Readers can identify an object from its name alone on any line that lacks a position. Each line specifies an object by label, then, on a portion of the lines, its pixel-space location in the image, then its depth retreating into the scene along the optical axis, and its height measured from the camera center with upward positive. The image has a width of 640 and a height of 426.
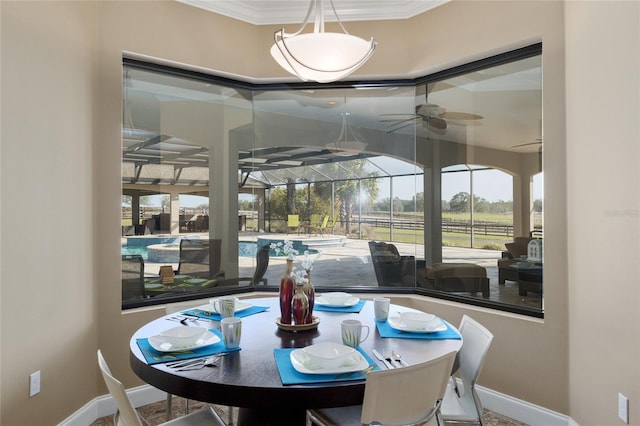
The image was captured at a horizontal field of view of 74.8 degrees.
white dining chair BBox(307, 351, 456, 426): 1.47 -0.66
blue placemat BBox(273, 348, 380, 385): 1.49 -0.59
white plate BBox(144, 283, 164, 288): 3.30 -0.55
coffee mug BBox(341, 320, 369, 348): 1.81 -0.51
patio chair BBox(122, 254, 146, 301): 3.16 -0.47
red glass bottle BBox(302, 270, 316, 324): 2.14 -0.42
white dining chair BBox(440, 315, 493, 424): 2.00 -0.84
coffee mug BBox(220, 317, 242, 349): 1.81 -0.51
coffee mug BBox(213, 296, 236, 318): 2.28 -0.50
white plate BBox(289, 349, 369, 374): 1.56 -0.58
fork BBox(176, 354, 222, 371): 1.61 -0.59
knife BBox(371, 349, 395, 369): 1.66 -0.59
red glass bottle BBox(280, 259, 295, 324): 2.15 -0.40
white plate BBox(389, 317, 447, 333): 2.05 -0.56
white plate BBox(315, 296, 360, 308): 2.58 -0.55
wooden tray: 2.10 -0.56
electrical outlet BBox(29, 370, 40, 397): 2.32 -0.94
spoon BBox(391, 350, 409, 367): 1.68 -0.59
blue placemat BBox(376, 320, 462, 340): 2.00 -0.58
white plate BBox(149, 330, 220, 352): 1.77 -0.56
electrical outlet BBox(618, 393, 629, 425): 2.15 -1.01
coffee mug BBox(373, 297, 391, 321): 2.25 -0.51
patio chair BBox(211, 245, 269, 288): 3.76 -0.51
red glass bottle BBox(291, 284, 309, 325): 2.11 -0.46
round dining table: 1.46 -0.59
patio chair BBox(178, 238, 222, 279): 3.52 -0.36
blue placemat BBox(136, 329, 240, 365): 1.69 -0.58
